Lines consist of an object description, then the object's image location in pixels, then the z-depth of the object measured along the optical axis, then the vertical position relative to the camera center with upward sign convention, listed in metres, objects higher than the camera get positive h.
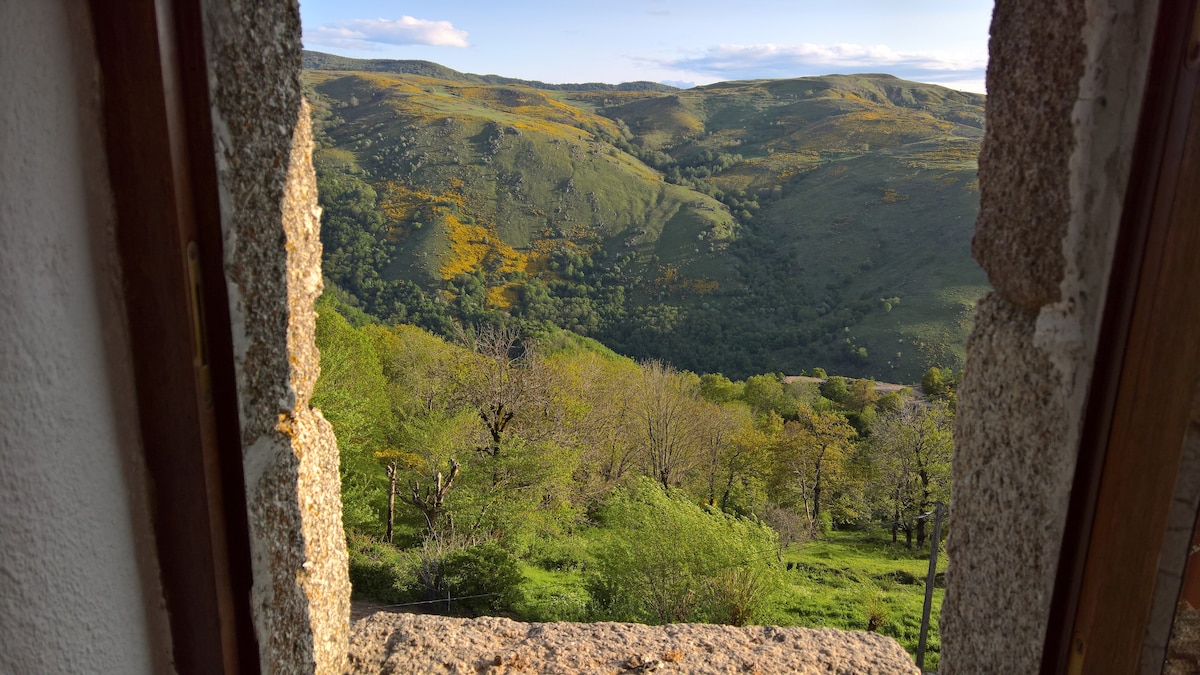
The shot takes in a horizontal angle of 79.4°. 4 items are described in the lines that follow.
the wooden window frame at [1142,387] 1.01 -0.31
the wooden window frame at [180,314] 1.33 -0.35
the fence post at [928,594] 13.79 -8.26
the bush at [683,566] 14.73 -8.50
